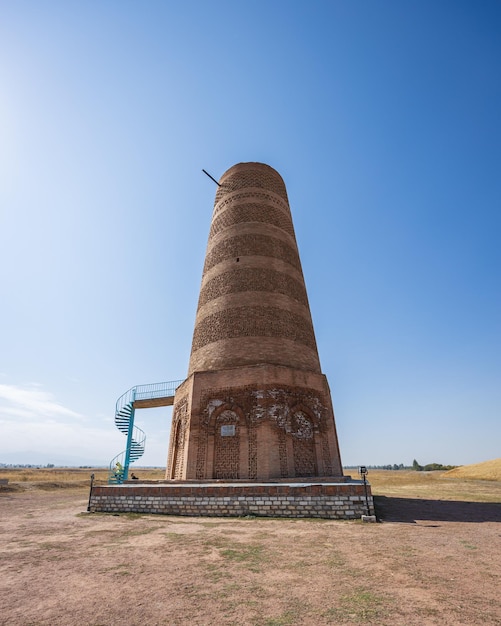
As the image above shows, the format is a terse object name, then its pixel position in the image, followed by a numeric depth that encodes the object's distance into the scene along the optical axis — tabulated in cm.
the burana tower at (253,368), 1097
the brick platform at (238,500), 778
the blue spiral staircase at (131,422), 1939
